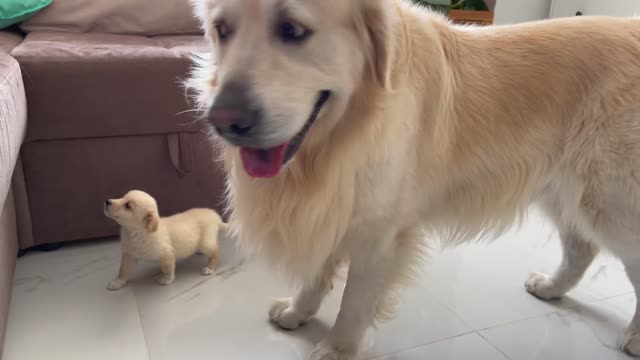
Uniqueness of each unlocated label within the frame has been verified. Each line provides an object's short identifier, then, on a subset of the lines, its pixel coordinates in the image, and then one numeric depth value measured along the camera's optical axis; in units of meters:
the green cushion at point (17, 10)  2.13
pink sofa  1.73
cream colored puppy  1.69
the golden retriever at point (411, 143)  1.14
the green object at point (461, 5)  3.23
